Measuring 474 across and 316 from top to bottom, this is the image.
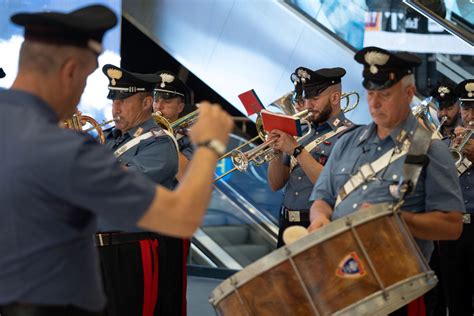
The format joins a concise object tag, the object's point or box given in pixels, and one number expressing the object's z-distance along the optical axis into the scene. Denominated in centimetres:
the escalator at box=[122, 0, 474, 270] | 853
